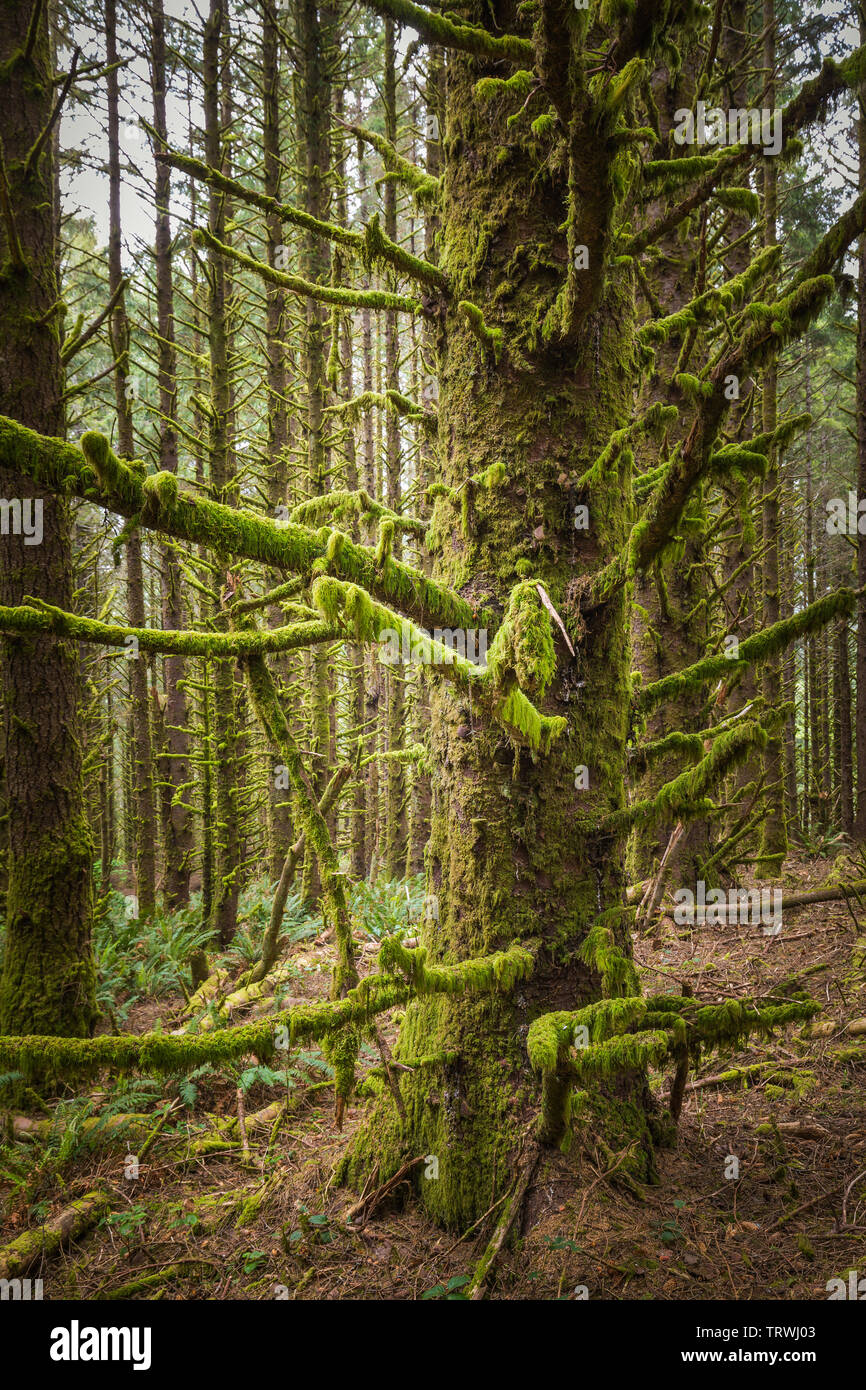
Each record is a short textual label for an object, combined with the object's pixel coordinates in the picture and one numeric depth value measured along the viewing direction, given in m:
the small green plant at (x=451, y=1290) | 2.52
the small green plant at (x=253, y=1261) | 3.07
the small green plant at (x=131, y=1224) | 3.51
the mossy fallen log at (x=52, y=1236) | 3.39
